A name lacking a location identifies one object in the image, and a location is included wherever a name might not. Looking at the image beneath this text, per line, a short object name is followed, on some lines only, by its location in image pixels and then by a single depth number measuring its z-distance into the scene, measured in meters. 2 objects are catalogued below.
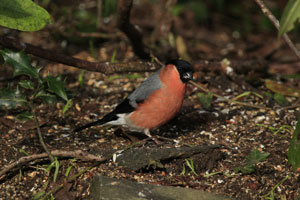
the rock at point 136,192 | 5.33
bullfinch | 6.61
